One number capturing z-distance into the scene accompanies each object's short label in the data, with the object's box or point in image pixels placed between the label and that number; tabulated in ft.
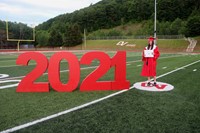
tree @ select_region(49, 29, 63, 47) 196.34
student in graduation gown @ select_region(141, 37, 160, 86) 22.32
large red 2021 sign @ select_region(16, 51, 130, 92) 20.48
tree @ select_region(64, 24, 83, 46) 200.34
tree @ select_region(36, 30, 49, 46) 197.98
